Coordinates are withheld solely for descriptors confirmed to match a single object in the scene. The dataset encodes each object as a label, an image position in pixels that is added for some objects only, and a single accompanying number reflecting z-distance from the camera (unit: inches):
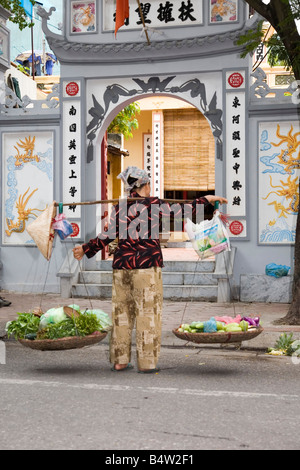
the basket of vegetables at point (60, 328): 232.8
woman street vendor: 243.1
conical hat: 251.6
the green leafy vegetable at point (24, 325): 250.4
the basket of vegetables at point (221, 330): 236.4
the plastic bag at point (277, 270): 458.6
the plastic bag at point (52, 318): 248.4
